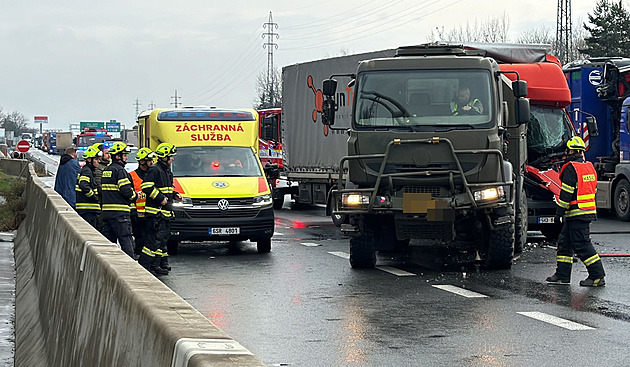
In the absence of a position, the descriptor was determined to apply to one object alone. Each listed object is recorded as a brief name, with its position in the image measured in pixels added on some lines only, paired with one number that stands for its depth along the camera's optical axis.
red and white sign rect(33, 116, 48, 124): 163.75
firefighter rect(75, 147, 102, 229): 14.36
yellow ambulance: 15.82
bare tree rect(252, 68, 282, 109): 102.39
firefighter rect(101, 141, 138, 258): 13.16
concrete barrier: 3.86
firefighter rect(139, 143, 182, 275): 13.22
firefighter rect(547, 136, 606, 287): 12.06
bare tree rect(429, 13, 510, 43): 76.07
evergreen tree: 64.94
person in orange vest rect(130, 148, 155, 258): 13.58
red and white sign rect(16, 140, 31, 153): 52.45
